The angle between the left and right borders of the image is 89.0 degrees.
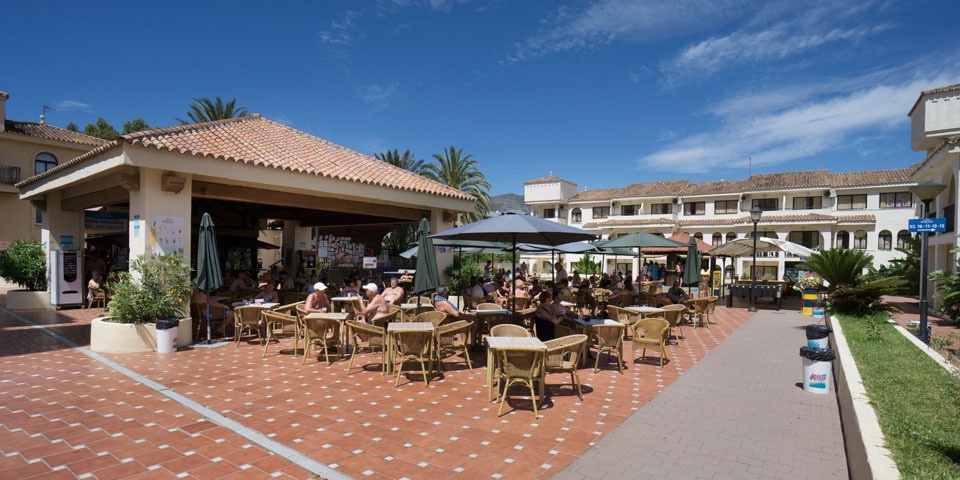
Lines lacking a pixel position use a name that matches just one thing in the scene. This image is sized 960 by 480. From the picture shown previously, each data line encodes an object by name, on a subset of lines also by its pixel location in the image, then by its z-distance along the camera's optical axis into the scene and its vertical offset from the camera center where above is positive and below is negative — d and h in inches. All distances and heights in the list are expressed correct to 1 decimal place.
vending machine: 549.3 -52.7
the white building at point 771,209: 1466.5 +116.9
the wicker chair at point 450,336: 287.2 -59.1
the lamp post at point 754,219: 649.6 +33.6
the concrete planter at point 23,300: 570.6 -80.6
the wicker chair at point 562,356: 237.1 -57.4
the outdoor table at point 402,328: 268.1 -50.8
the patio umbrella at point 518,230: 298.0 +6.2
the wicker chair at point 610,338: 297.2 -59.8
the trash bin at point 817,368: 254.6 -65.3
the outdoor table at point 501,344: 236.3 -51.2
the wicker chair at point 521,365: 222.4 -57.9
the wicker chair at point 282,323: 332.8 -63.3
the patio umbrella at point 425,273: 322.3 -23.2
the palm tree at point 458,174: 1453.0 +193.2
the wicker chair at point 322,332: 313.3 -62.0
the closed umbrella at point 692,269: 501.1 -27.7
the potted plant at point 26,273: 572.4 -50.1
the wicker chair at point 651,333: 309.1 -59.0
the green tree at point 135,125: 1628.9 +365.0
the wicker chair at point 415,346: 271.6 -60.8
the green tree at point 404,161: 1428.4 +227.9
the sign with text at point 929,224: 337.7 +15.5
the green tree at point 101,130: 1604.3 +345.0
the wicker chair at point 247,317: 361.4 -61.3
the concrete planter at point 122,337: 340.2 -73.1
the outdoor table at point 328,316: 308.1 -52.2
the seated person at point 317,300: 348.5 -47.0
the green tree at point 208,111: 1151.6 +291.3
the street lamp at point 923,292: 350.5 -34.0
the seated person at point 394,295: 350.6 -41.5
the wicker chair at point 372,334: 285.3 -58.9
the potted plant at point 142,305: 341.4 -51.6
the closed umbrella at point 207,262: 356.5 -20.4
